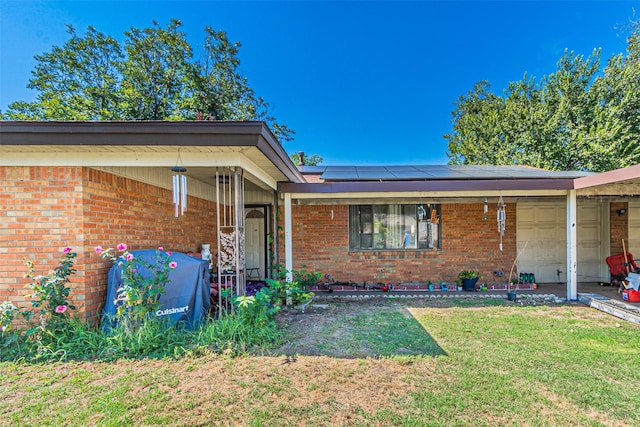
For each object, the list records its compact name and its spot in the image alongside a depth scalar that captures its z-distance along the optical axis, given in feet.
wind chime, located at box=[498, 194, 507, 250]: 20.26
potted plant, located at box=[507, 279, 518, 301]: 19.75
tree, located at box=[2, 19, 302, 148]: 48.55
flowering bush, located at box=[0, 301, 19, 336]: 11.00
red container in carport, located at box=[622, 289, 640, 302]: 18.38
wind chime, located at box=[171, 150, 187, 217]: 11.92
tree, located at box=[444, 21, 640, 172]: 40.50
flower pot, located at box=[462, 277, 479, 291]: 23.24
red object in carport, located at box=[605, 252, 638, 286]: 22.30
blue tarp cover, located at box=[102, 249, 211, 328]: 12.46
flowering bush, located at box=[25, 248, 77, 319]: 11.17
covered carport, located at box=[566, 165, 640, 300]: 17.39
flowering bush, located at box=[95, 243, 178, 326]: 11.41
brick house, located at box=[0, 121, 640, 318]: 12.22
